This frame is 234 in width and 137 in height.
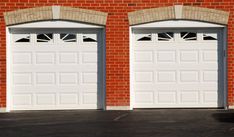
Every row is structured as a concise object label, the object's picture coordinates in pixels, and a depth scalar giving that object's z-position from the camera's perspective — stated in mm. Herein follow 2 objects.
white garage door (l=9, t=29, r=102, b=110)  16812
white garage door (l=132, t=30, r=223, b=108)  16859
